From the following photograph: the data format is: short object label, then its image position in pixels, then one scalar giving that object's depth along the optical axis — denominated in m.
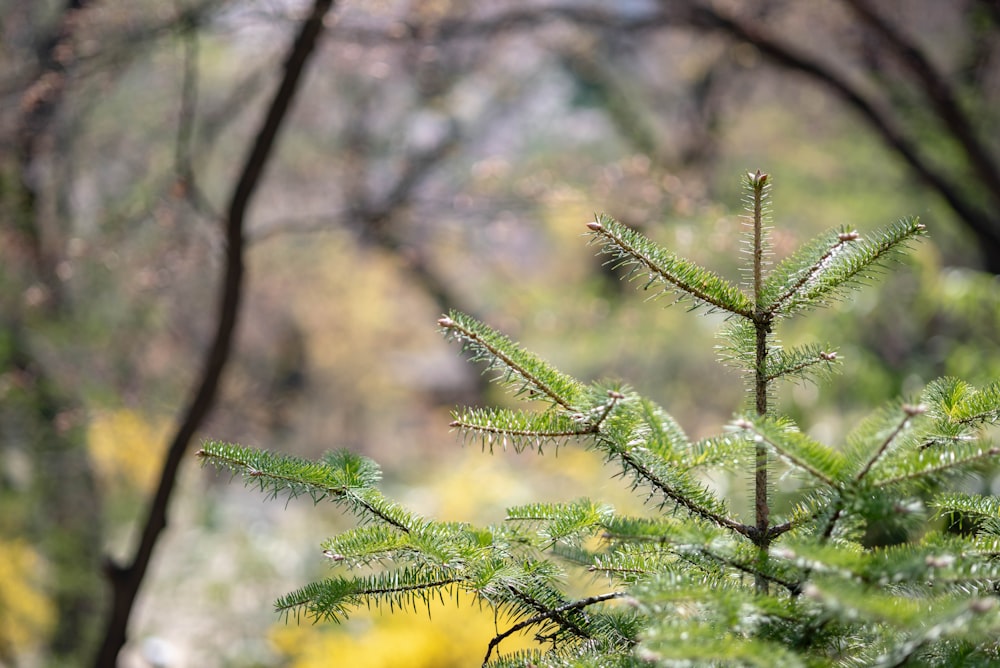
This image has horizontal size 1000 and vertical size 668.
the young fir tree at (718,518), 1.60
